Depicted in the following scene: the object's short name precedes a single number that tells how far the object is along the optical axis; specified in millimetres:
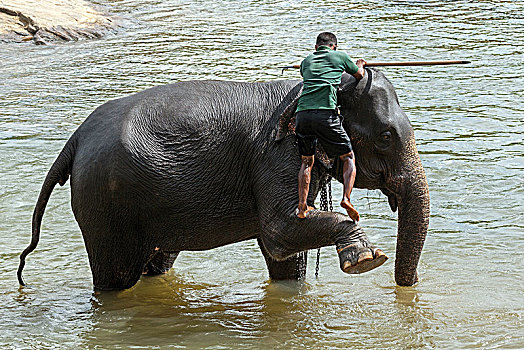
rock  35750
